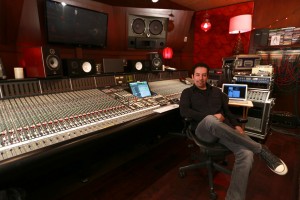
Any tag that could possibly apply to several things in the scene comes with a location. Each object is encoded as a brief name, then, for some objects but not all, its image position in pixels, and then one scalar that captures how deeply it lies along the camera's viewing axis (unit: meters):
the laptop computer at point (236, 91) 2.66
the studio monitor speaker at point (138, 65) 2.62
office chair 1.64
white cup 1.70
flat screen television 2.00
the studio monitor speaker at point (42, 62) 1.64
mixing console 1.08
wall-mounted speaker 2.83
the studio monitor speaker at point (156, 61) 2.85
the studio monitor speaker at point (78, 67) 1.92
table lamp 3.23
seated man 1.42
